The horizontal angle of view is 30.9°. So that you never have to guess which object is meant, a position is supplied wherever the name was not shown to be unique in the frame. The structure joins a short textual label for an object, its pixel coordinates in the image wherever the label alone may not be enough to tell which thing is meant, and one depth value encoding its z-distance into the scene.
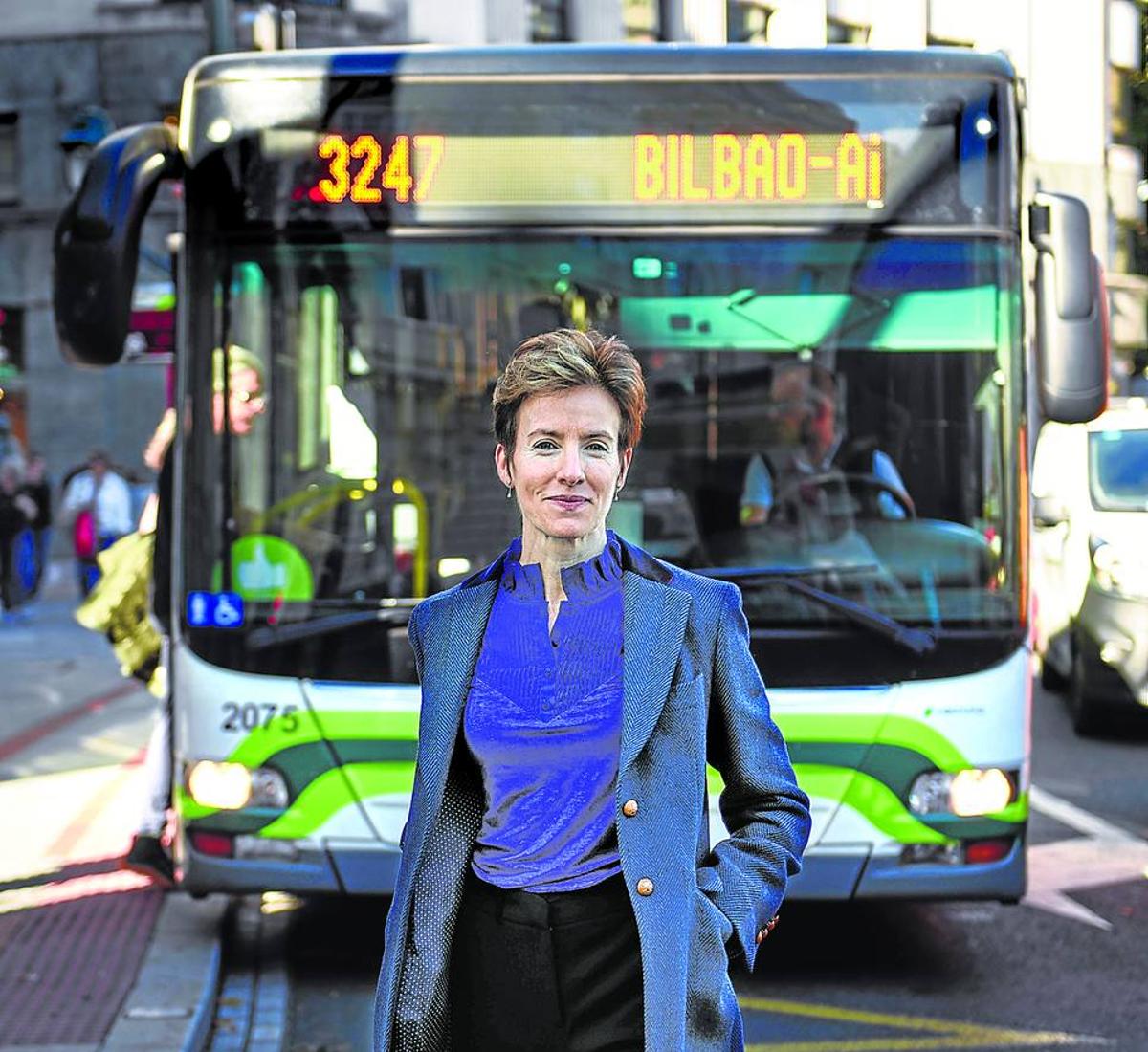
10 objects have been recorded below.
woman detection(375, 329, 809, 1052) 2.80
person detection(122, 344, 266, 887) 6.08
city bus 5.98
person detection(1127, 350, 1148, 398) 36.37
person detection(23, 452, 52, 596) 22.17
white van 11.88
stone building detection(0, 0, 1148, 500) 27.69
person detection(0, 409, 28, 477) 25.31
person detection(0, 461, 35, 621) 21.09
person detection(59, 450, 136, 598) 21.42
